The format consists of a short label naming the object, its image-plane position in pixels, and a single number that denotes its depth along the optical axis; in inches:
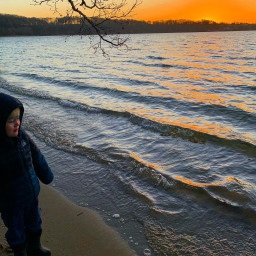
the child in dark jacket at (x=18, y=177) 99.4
